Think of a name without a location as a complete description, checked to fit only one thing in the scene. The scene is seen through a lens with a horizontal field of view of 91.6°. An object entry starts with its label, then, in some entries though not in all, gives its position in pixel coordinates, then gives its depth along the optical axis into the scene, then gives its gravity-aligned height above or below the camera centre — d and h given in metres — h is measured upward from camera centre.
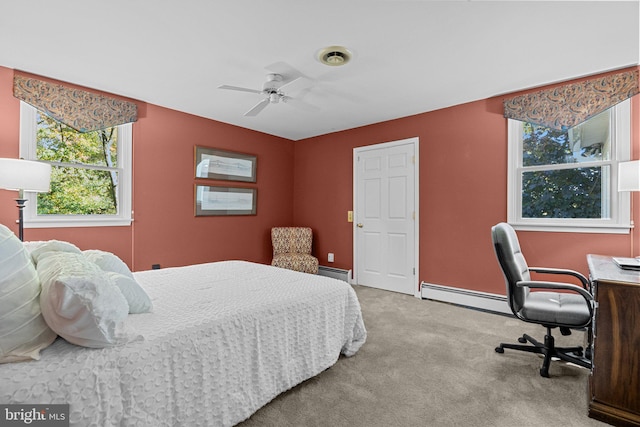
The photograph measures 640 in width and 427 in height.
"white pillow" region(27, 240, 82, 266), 1.46 -0.20
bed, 1.08 -0.63
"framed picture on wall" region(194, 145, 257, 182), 4.26 +0.67
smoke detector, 2.48 +1.29
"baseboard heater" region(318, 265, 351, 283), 4.83 -0.98
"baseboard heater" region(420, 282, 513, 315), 3.40 -1.00
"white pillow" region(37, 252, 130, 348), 1.12 -0.36
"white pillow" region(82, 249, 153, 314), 1.52 -0.35
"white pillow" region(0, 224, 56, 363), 1.06 -0.34
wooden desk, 1.61 -0.74
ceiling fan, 2.86 +1.24
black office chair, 2.01 -0.65
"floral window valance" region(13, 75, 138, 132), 2.91 +1.08
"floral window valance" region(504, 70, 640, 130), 2.79 +1.08
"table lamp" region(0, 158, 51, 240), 2.38 +0.27
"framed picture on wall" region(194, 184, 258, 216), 4.27 +0.15
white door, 4.16 -0.06
